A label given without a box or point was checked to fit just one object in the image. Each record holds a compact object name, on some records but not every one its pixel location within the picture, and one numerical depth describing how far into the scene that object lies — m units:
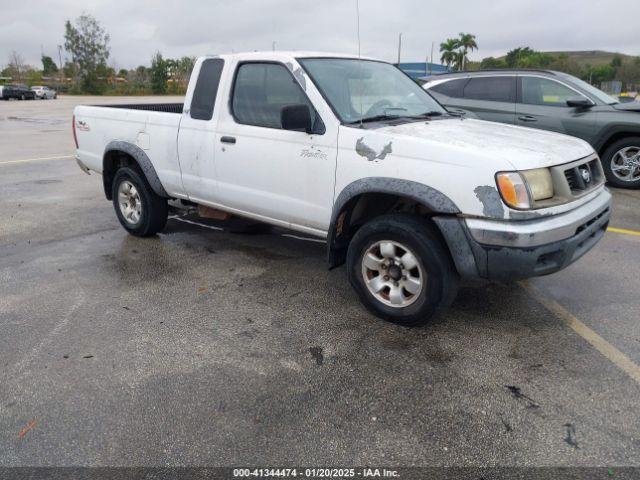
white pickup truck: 3.24
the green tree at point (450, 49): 63.19
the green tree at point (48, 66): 85.81
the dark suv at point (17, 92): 46.72
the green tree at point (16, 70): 77.88
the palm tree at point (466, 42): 63.19
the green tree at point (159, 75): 61.25
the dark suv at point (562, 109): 7.96
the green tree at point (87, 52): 65.44
